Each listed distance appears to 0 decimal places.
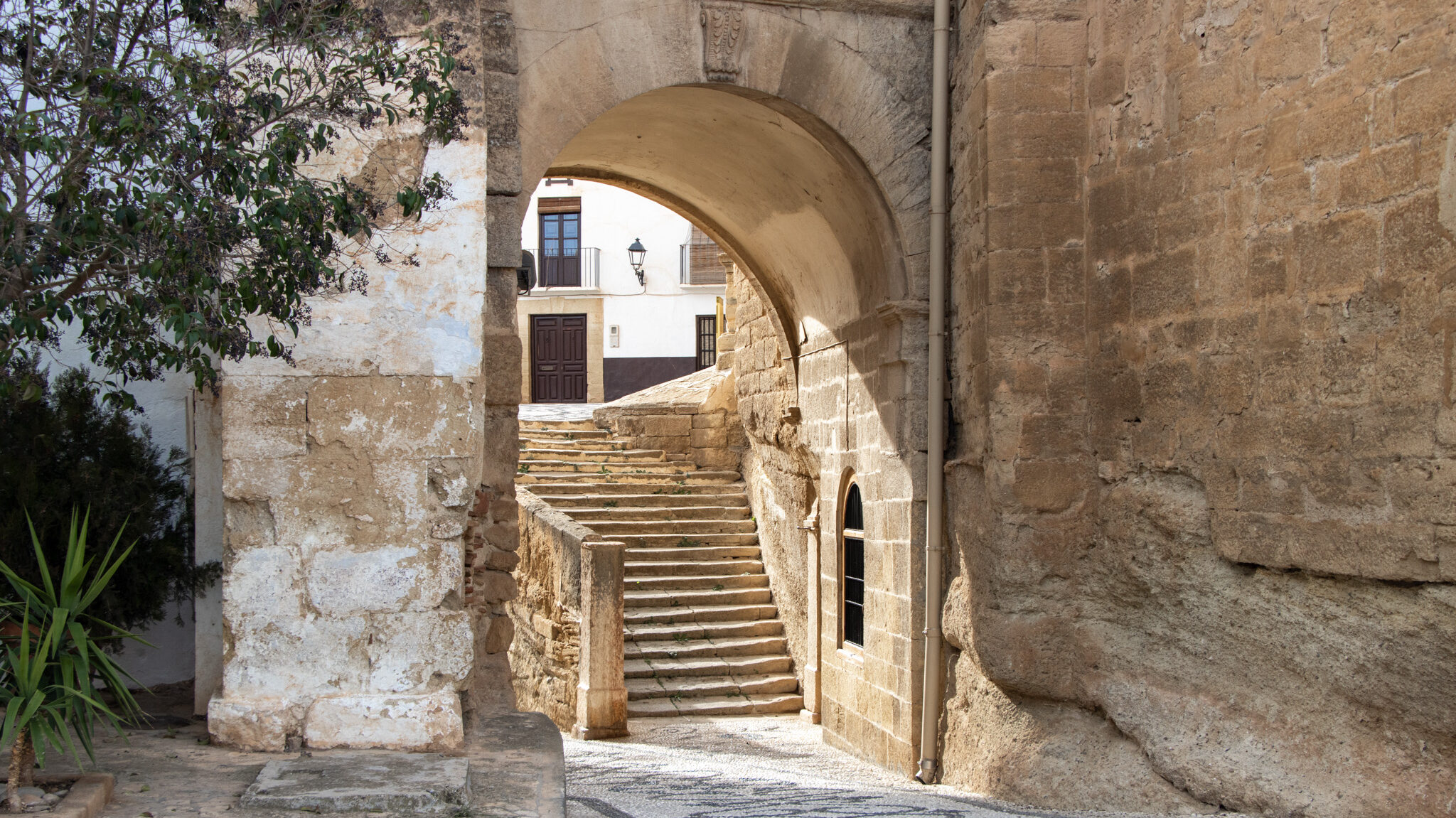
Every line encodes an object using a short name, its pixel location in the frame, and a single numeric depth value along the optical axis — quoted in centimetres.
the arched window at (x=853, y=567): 770
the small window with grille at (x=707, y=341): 2441
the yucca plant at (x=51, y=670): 346
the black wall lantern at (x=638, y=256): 2417
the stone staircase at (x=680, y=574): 1027
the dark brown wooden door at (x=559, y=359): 2445
